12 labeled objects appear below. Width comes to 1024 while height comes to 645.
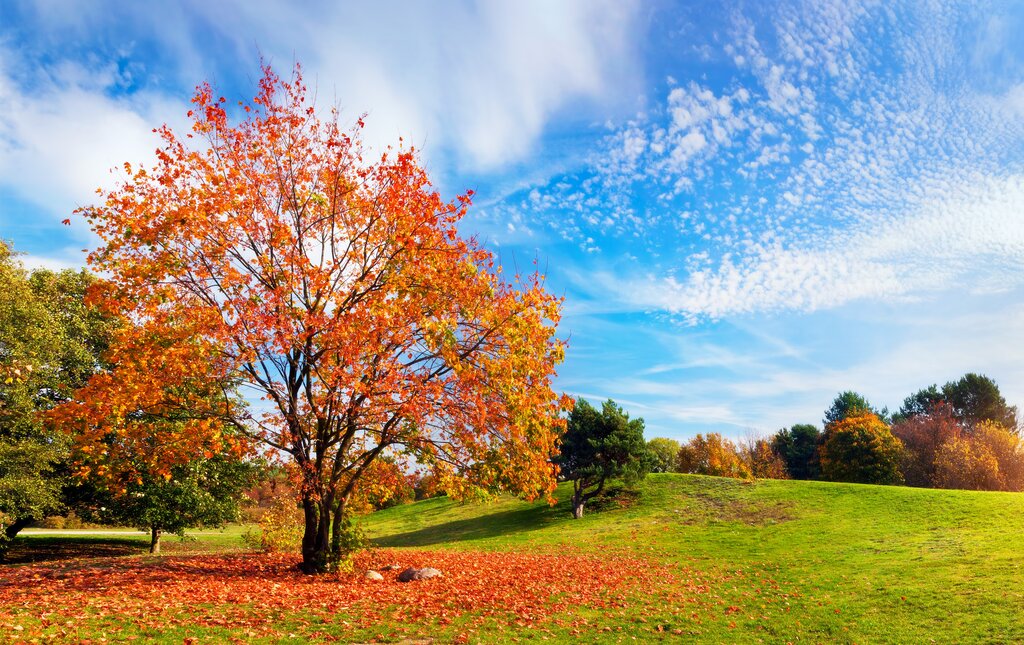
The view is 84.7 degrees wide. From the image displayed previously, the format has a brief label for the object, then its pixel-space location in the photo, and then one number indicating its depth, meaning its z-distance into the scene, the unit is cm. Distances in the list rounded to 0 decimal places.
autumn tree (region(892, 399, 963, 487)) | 6981
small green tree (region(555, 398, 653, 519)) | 4922
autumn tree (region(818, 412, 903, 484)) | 6419
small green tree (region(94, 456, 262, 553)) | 2859
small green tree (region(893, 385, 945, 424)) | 9838
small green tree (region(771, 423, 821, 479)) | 9088
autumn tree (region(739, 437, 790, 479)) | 8688
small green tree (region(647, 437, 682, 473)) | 8631
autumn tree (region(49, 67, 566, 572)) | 1717
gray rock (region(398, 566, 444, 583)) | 2025
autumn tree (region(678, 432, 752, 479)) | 8462
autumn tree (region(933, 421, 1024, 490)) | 6094
